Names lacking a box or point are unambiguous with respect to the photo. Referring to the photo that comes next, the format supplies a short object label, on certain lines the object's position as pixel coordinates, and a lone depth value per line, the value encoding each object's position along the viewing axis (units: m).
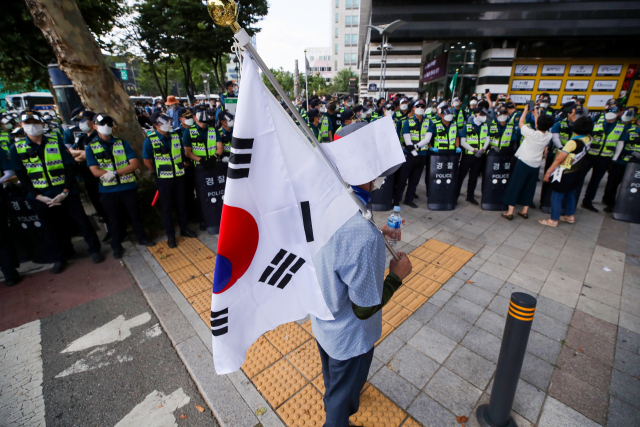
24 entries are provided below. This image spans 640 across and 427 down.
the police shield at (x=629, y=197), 6.31
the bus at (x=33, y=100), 24.45
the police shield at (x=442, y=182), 6.82
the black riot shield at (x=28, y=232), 4.66
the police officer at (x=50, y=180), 4.46
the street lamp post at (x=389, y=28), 12.02
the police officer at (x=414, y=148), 6.92
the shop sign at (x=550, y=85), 18.98
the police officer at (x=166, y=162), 5.21
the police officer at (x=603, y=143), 6.52
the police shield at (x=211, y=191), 5.76
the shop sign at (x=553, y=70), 18.75
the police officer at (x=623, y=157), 6.32
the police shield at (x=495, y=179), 6.87
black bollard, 2.08
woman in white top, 5.87
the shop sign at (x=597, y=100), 18.98
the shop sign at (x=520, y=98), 19.47
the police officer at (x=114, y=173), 4.83
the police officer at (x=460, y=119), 7.42
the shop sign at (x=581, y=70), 18.59
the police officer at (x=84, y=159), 5.75
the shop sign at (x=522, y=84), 19.22
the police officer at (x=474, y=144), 6.94
